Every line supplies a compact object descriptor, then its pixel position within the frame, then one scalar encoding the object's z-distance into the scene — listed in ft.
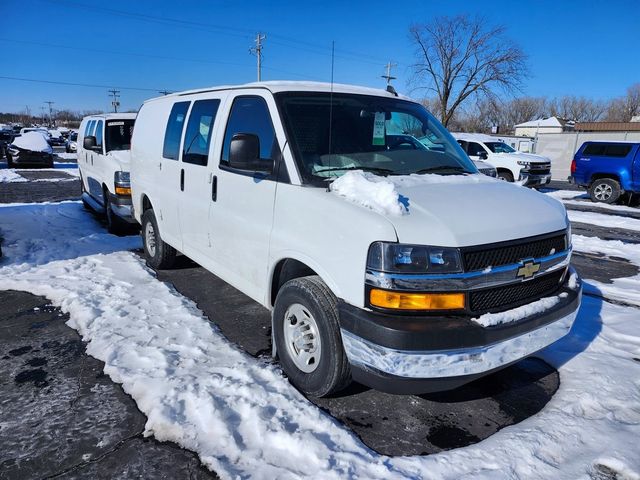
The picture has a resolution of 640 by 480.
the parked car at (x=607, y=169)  46.75
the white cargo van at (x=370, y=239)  8.20
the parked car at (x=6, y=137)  116.57
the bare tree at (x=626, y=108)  263.78
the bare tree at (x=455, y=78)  116.78
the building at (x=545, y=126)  226.38
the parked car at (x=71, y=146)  114.13
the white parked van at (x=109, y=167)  24.41
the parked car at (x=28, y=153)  69.31
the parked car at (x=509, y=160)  55.93
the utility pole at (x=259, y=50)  124.20
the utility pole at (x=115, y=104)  285.70
